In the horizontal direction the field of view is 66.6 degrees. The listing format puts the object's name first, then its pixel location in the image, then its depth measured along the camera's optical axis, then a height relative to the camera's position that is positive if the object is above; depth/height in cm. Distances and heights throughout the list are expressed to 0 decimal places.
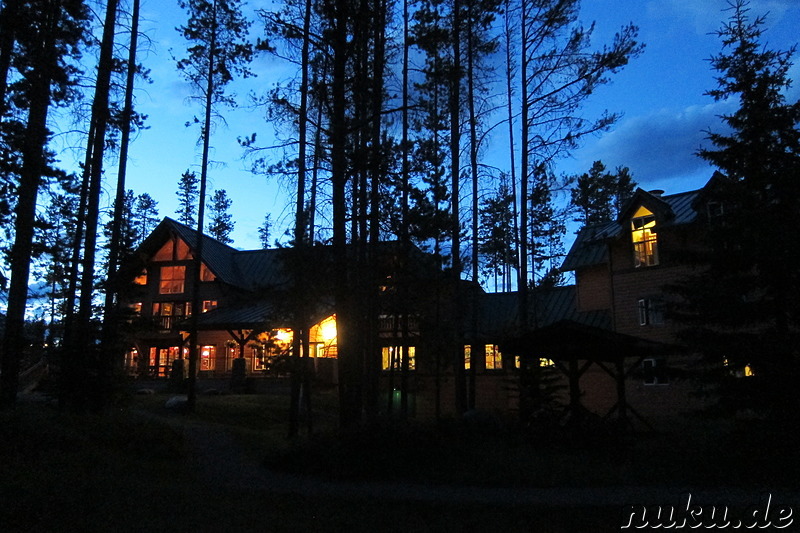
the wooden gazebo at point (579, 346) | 1455 +24
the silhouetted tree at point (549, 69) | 1805 +862
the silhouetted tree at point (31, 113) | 1293 +608
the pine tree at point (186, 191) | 4855 +1402
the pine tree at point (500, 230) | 2527 +569
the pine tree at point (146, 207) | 5450 +1361
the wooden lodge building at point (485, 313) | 1541 +171
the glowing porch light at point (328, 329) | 3238 +146
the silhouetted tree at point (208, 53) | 2133 +1070
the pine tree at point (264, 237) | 5641 +1127
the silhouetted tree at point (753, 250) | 1057 +187
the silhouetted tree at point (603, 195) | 4441 +1168
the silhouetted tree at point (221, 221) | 5791 +1293
